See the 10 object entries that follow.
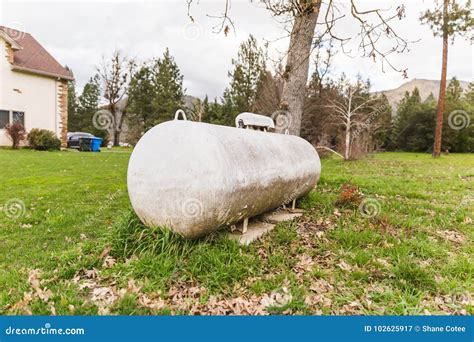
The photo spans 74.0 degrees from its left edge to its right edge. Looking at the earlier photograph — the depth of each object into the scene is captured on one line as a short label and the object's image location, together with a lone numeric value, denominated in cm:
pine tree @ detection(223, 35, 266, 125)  2911
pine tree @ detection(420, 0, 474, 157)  1394
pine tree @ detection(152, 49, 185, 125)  3697
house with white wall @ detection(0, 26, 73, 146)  1811
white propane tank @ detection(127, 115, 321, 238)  360
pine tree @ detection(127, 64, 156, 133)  3891
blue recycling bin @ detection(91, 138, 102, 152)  2503
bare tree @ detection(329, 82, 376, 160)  1756
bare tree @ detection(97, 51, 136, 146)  3766
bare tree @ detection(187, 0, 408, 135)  621
